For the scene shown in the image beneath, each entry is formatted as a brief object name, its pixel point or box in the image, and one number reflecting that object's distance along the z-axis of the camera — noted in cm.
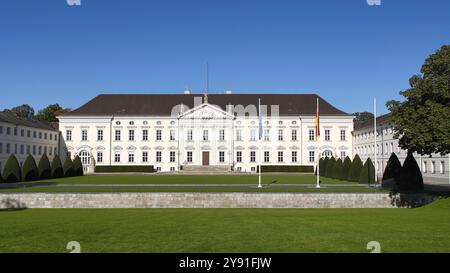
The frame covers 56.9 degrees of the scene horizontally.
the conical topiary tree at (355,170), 3747
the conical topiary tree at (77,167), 5229
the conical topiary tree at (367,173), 3531
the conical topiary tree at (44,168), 4381
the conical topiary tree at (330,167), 4566
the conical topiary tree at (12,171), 3872
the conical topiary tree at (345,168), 3986
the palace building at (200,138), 6488
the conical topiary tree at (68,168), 4946
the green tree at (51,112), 8819
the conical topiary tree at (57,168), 4625
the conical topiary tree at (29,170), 4130
